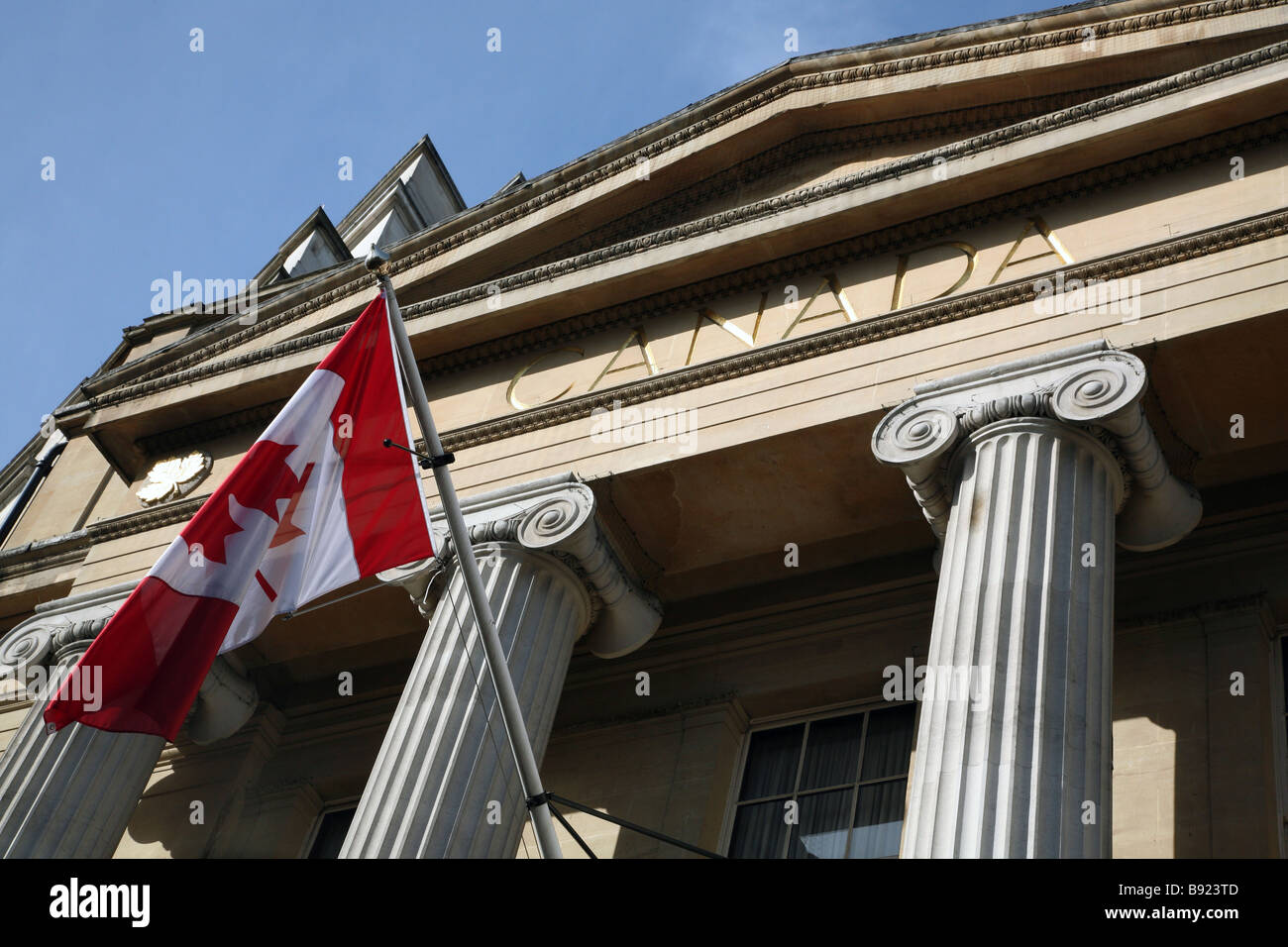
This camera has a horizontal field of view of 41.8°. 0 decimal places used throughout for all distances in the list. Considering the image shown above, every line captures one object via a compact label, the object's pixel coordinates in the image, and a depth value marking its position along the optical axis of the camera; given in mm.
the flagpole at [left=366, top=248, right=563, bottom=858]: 11336
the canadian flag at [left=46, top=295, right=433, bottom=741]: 12883
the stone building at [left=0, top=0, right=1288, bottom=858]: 14398
